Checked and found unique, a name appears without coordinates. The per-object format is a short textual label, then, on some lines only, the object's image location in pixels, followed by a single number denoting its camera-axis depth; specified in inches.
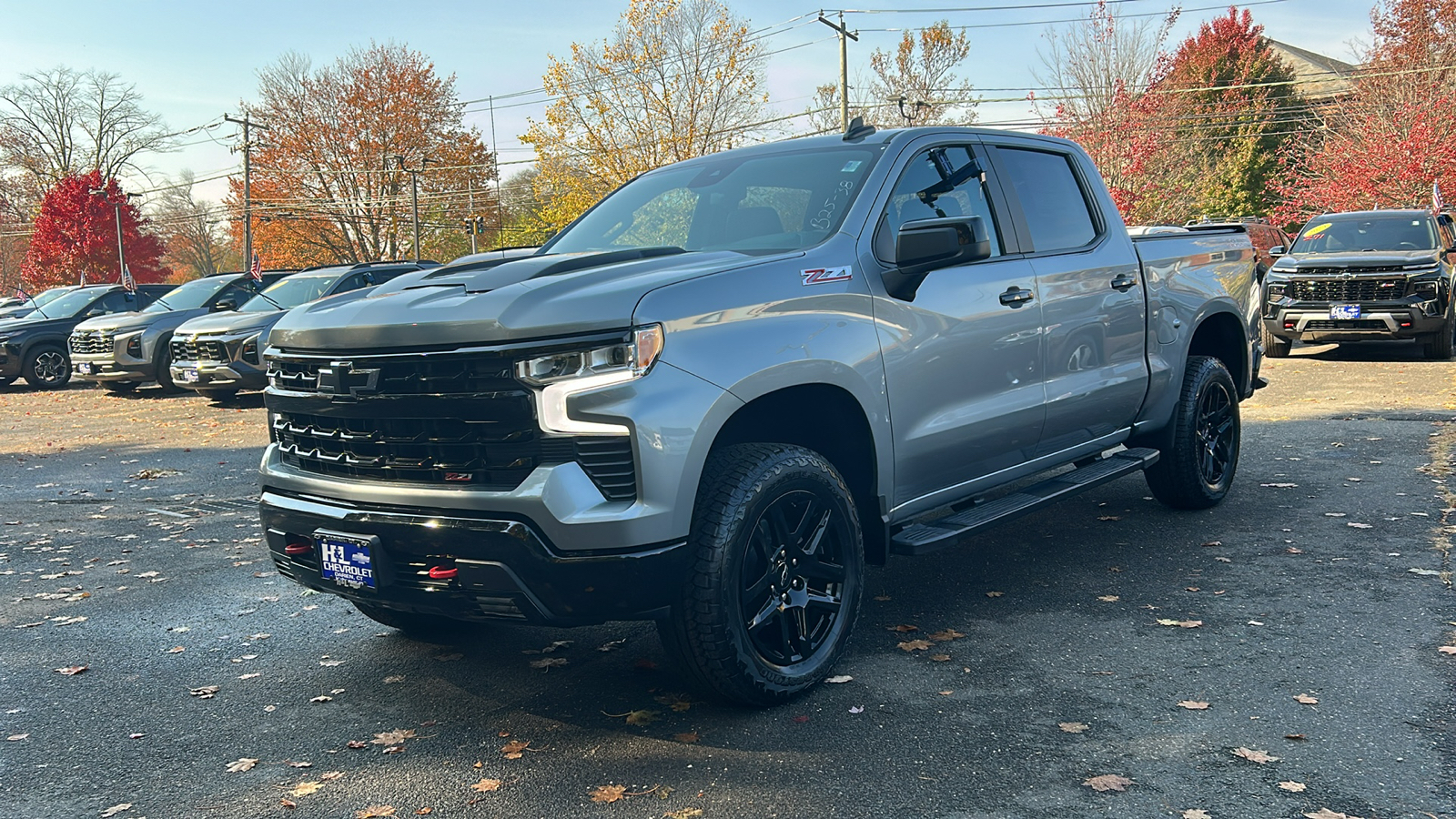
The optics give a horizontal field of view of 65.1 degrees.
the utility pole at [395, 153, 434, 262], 1872.5
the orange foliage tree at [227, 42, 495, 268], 1978.3
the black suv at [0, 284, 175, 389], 759.7
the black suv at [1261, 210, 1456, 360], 557.0
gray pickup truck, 136.3
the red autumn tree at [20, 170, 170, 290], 2348.7
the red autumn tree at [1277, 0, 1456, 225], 1190.3
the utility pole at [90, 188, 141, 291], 2218.3
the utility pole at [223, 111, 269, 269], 1929.6
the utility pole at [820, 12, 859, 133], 1362.0
